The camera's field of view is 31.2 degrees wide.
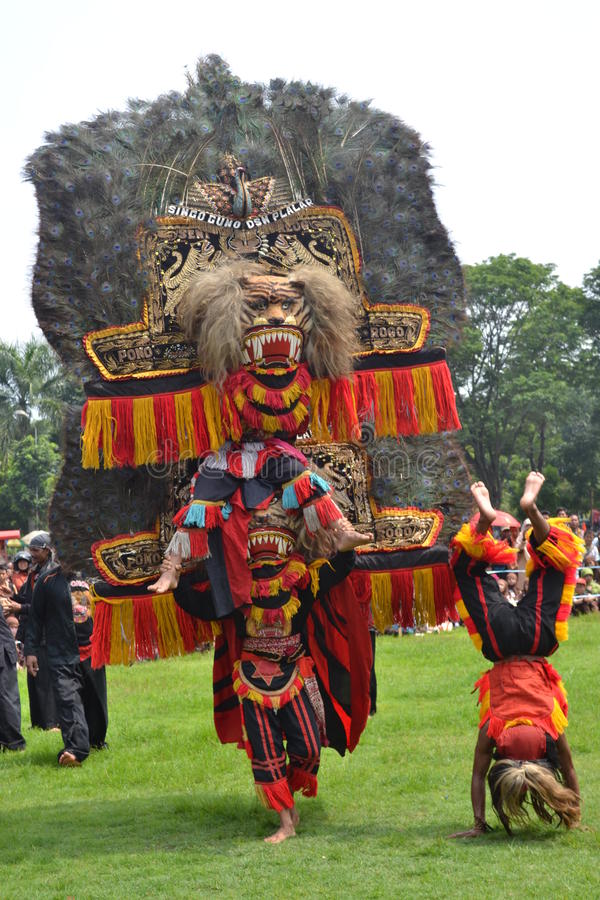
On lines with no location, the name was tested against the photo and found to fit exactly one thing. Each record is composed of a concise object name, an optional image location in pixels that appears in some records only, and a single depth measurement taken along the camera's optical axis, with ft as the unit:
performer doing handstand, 16.79
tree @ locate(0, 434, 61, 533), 109.81
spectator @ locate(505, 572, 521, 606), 47.75
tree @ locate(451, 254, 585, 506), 102.42
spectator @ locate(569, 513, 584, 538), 55.05
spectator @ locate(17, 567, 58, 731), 31.99
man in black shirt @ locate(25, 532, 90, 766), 26.37
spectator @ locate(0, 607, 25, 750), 29.37
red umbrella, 61.87
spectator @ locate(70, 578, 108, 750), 27.61
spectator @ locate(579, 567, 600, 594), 52.31
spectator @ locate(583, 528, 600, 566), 56.75
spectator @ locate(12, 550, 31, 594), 41.14
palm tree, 114.73
